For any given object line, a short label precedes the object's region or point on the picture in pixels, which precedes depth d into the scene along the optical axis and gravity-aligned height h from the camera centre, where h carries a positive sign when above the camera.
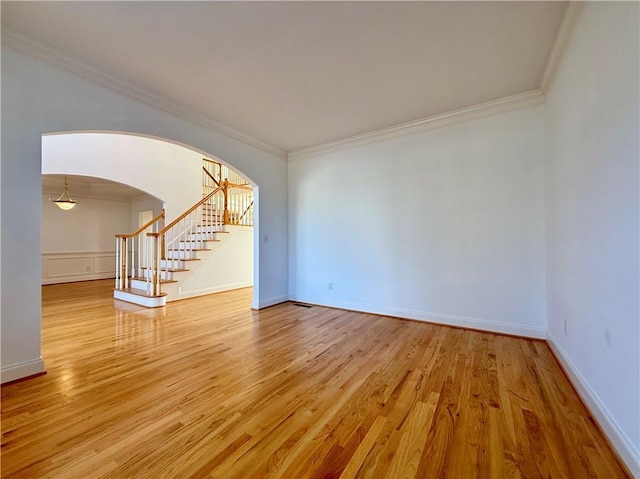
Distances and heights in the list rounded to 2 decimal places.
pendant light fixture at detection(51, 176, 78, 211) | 6.03 +0.93
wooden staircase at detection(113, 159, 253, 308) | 4.90 +0.02
